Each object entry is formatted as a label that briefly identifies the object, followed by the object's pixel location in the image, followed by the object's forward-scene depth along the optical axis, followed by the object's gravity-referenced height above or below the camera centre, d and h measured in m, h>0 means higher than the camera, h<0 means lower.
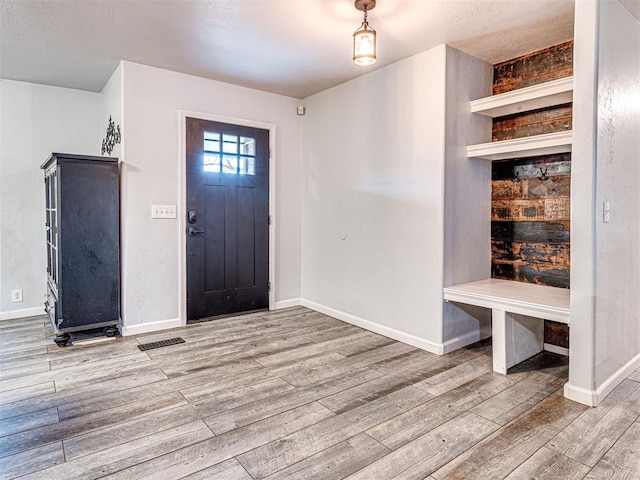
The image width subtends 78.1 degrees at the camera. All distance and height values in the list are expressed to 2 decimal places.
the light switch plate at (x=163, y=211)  3.67 +0.18
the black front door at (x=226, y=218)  3.89 +0.12
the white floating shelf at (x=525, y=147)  2.65 +0.60
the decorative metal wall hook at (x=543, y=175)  3.14 +0.43
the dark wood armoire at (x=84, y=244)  3.24 -0.12
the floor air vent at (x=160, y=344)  3.24 -0.96
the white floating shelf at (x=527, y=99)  2.67 +0.96
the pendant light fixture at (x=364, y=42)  2.37 +1.13
